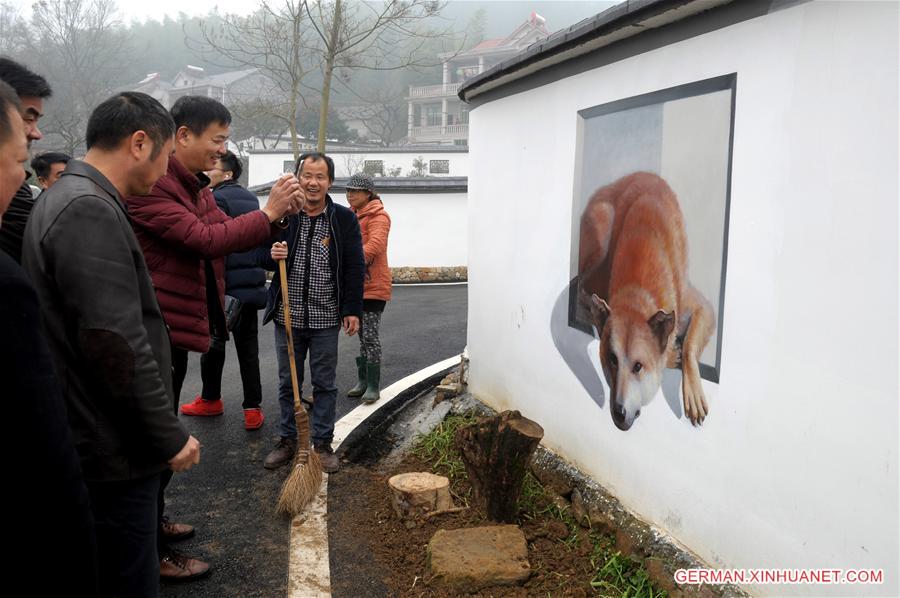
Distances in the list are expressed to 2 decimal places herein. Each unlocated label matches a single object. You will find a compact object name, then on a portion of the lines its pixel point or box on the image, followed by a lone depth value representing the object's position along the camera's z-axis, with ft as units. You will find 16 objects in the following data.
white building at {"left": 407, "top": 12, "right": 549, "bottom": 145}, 152.25
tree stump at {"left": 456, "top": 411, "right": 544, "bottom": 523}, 12.07
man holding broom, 14.58
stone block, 10.46
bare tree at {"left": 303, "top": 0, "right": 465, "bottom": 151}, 48.24
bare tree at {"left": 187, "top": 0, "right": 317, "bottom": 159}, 53.31
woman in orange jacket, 18.90
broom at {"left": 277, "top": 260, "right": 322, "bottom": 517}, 12.79
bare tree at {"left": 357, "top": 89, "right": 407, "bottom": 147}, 143.89
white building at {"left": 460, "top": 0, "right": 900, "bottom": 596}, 7.05
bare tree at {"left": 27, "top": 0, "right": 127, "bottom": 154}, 111.14
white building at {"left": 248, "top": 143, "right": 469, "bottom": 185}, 93.81
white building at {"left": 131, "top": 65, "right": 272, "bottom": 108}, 170.30
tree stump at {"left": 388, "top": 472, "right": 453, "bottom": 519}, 12.82
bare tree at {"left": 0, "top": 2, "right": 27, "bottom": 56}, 120.98
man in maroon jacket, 10.46
